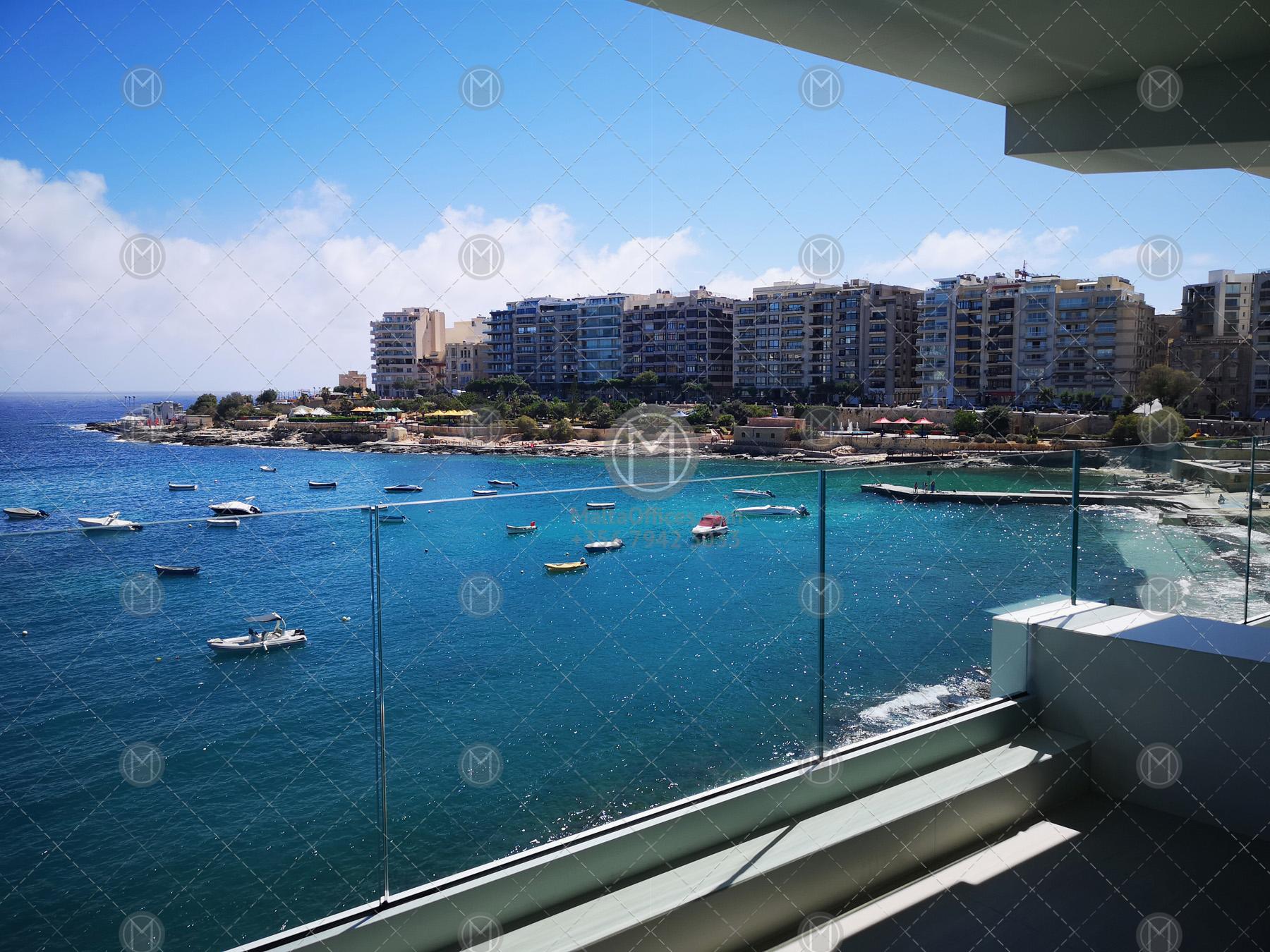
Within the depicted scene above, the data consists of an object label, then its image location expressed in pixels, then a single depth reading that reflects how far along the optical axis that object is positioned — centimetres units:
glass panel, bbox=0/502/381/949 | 229
